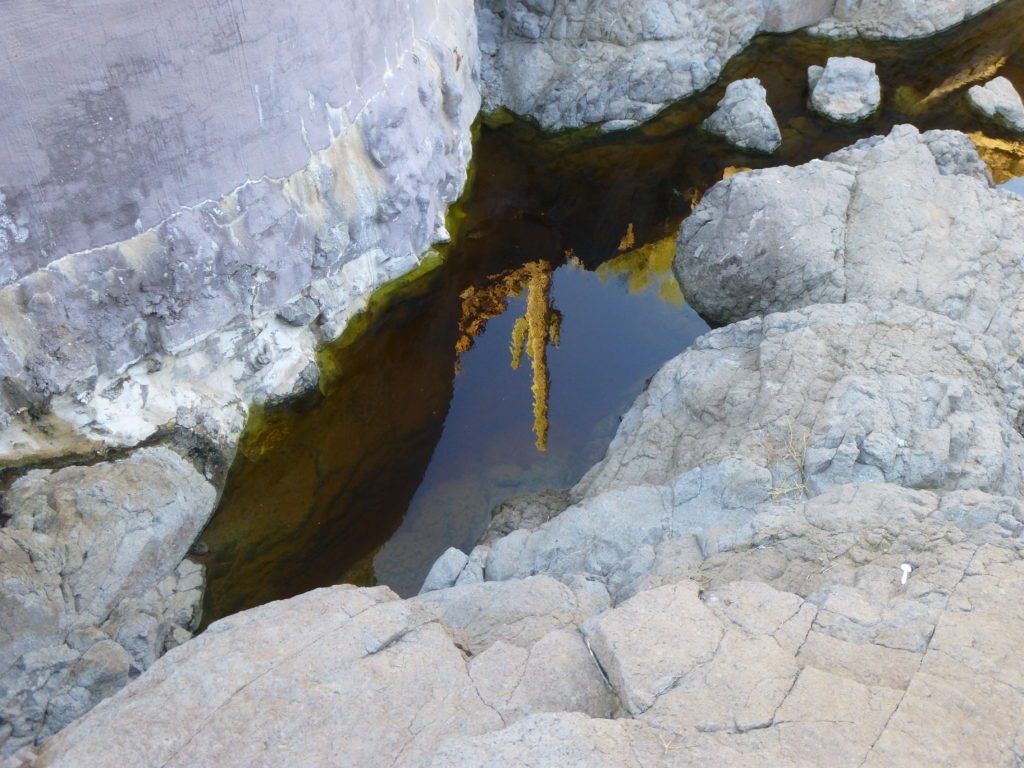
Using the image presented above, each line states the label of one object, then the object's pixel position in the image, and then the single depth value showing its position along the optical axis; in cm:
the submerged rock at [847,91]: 1256
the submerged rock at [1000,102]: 1235
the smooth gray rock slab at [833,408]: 622
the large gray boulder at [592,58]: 1243
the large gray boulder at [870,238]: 852
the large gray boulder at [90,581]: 595
